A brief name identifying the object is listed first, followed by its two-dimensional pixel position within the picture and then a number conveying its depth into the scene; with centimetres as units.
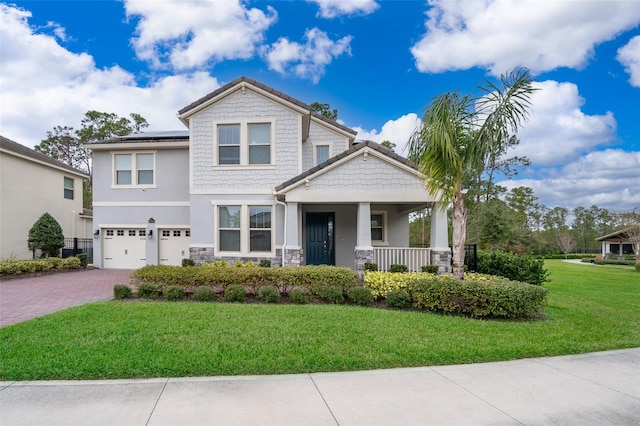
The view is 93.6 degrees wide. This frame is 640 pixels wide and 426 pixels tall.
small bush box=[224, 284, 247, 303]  778
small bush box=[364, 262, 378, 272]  926
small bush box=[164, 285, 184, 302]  785
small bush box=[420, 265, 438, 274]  934
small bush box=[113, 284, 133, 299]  805
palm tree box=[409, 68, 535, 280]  719
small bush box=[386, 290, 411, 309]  729
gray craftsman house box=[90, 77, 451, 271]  973
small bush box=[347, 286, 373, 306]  756
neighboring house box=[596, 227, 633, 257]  3753
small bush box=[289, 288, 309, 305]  770
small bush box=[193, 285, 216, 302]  781
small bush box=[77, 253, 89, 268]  1436
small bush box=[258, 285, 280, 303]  772
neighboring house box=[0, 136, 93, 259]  1445
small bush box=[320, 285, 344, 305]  771
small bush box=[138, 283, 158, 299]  810
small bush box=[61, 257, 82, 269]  1361
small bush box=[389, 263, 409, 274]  942
